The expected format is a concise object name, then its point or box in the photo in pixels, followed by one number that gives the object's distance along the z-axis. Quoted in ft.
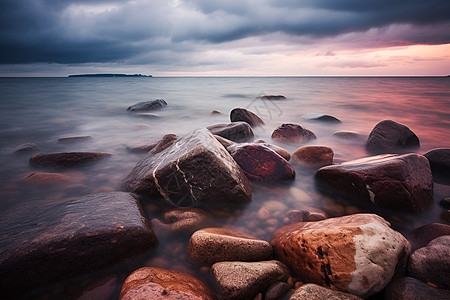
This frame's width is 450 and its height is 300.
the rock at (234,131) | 17.90
